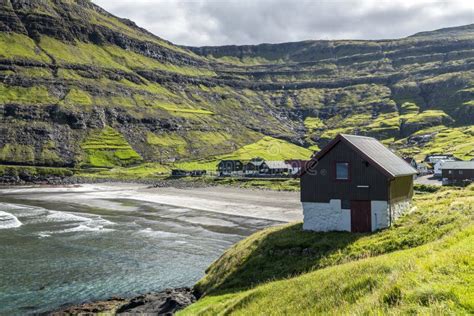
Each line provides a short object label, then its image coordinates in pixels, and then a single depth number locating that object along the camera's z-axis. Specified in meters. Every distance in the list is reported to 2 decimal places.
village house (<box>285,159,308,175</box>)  184.50
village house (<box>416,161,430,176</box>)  166.93
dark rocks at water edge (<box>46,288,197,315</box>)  32.09
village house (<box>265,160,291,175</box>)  184.88
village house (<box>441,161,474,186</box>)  120.00
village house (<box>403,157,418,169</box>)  169.23
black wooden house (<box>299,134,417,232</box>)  34.75
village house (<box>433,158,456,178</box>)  149.84
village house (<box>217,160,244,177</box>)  197.85
